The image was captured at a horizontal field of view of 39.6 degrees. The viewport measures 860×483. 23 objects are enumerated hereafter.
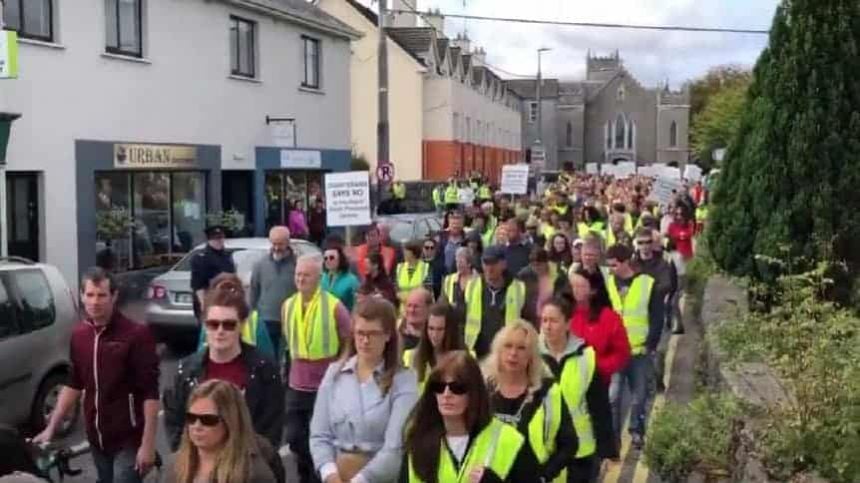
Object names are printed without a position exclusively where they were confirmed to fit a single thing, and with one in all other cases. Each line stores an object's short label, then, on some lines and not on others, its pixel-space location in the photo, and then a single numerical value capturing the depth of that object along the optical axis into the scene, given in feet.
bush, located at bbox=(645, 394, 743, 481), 21.65
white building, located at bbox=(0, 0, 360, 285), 62.49
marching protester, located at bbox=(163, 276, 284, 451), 18.78
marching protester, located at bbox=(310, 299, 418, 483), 18.07
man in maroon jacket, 20.40
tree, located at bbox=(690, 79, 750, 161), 177.37
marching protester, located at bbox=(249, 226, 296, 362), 34.65
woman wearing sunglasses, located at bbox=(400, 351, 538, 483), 14.94
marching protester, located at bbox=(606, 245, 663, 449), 31.09
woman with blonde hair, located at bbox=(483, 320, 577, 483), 17.39
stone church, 362.74
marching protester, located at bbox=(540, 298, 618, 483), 20.57
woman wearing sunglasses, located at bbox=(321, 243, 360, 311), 34.06
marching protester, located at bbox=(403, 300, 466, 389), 21.25
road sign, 90.33
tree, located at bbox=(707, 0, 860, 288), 35.91
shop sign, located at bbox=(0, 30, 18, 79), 49.31
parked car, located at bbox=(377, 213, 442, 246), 75.47
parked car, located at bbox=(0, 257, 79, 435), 30.58
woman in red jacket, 26.40
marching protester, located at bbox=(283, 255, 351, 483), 25.29
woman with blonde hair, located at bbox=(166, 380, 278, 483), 13.80
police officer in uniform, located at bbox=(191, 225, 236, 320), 42.86
